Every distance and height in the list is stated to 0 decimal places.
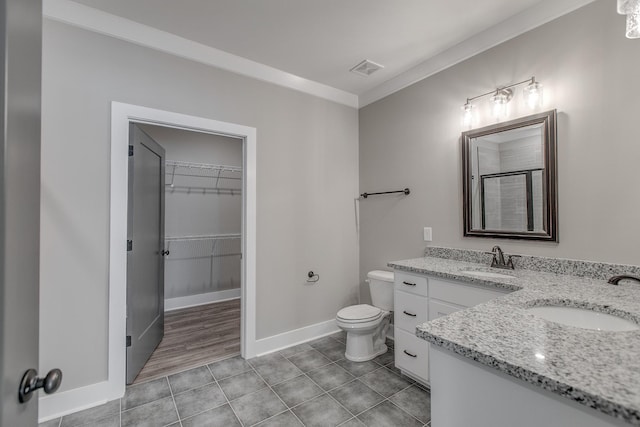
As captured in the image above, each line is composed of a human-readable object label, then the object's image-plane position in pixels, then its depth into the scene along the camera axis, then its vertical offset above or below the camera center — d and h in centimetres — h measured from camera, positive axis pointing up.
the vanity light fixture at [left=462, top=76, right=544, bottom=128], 197 +86
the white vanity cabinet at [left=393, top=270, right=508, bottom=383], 187 -64
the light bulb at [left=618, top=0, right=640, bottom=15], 109 +80
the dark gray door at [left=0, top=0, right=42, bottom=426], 53 +4
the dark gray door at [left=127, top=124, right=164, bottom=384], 219 -28
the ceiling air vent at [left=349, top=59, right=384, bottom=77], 268 +143
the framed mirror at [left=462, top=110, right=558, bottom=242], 193 +28
